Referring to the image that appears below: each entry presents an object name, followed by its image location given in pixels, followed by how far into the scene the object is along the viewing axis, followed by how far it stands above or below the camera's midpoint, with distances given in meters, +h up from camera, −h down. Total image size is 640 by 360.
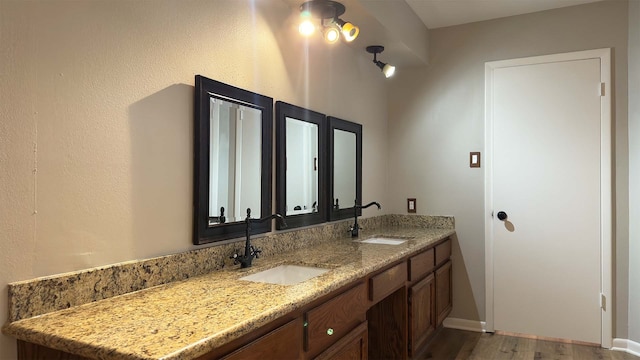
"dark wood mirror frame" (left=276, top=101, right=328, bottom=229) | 2.32 +0.13
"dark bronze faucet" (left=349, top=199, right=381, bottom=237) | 2.99 -0.28
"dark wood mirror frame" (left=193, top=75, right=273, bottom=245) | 1.77 +0.10
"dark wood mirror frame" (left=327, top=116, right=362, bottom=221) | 2.83 +0.15
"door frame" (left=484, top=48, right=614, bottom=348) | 3.08 -0.06
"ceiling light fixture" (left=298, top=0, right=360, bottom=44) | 2.32 +0.91
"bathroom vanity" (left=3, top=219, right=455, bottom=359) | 1.06 -0.37
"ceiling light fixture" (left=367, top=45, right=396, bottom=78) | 3.14 +0.96
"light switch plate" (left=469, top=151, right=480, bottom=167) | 3.49 +0.20
